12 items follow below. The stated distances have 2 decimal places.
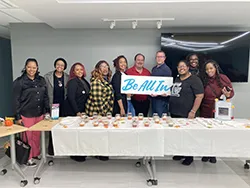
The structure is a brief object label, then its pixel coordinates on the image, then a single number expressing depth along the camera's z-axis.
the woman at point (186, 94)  2.85
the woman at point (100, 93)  2.94
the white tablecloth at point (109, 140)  2.39
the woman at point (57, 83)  3.19
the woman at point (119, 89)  3.19
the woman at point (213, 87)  2.97
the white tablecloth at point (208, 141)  2.38
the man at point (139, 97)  3.29
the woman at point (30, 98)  2.84
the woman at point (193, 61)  3.68
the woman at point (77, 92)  2.98
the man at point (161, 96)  3.26
